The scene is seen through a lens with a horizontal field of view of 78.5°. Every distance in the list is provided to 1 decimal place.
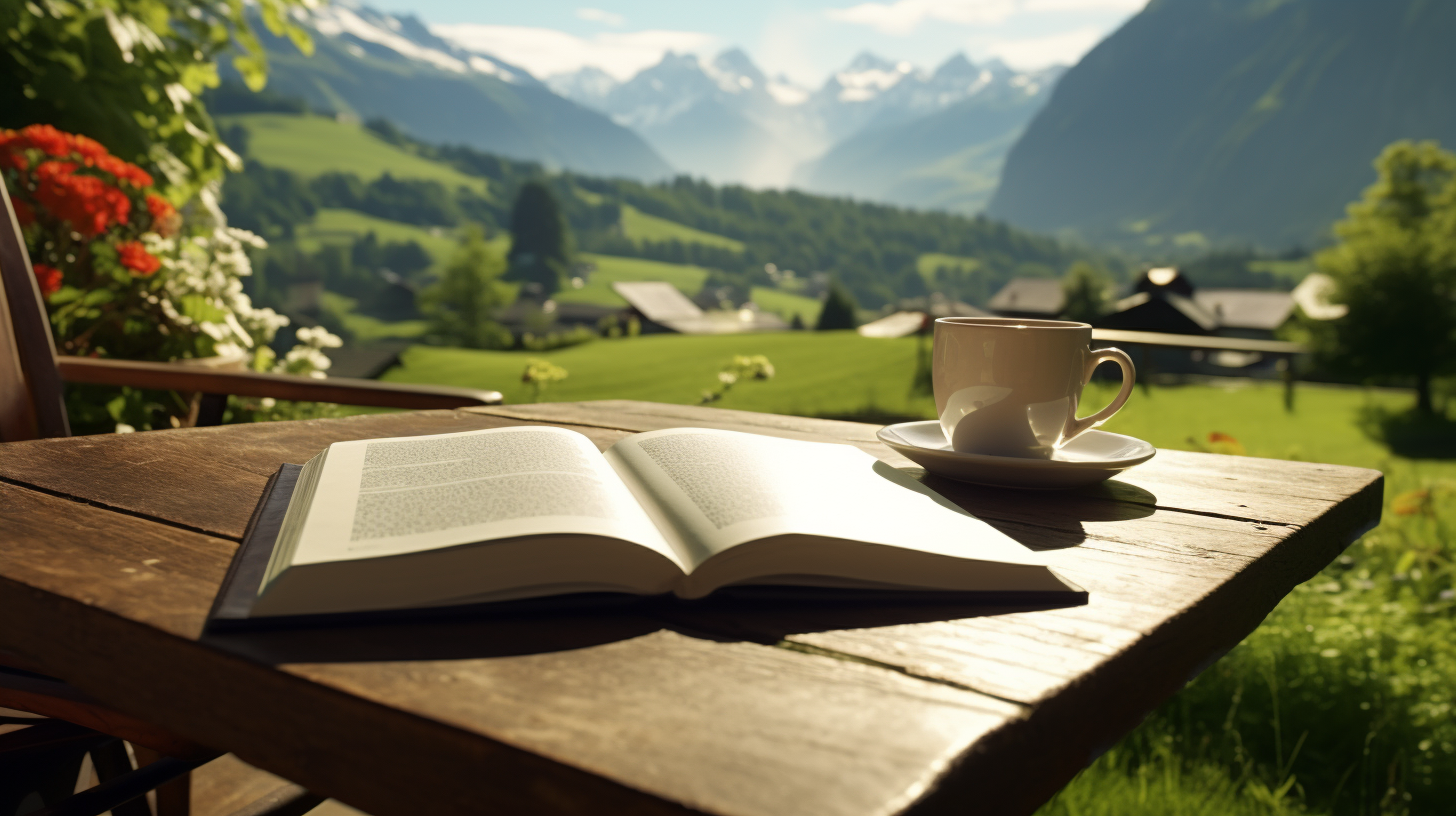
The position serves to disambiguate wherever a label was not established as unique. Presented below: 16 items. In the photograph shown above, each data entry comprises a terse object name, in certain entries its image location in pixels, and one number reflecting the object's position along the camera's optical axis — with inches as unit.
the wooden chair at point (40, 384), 49.7
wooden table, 11.5
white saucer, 29.1
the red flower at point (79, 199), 97.7
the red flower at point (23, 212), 98.9
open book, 16.4
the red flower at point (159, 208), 113.8
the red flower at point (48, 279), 96.6
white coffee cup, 29.7
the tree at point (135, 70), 110.7
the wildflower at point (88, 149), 100.6
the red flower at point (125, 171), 102.4
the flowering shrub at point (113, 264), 99.3
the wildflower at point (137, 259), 103.0
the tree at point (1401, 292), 523.5
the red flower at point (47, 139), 97.7
